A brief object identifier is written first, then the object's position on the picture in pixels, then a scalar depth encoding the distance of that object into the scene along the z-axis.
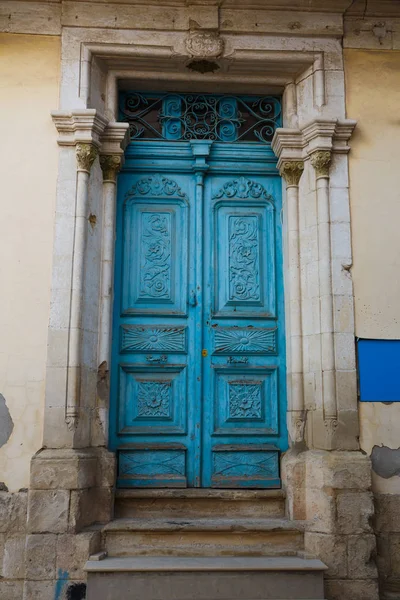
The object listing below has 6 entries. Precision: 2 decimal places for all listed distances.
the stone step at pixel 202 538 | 4.62
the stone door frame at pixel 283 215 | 4.92
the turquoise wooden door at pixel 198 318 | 5.21
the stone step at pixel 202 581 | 4.29
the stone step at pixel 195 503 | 5.00
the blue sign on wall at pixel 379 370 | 4.98
